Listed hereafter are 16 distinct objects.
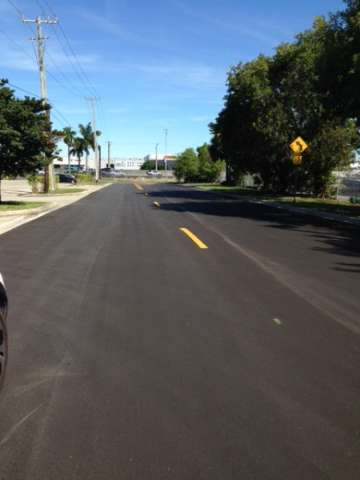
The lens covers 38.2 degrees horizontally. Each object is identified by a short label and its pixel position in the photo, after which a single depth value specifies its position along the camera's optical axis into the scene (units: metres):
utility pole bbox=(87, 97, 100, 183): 73.19
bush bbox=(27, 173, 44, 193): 35.76
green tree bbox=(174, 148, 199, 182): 85.31
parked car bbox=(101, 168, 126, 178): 120.10
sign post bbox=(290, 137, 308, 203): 25.42
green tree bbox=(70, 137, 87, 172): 118.06
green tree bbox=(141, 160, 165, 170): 185.10
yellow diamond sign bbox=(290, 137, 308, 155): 25.48
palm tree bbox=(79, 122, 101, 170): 118.06
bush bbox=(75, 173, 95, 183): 67.78
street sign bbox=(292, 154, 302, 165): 25.38
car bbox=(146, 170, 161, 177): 129.21
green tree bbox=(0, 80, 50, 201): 20.23
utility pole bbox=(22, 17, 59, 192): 34.12
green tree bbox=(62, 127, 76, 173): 114.69
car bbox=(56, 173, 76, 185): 65.39
